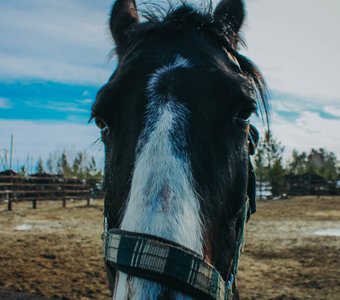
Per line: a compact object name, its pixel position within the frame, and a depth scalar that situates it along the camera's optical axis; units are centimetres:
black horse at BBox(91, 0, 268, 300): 143
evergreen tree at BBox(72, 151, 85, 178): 4284
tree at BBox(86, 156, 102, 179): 4064
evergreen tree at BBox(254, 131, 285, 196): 3744
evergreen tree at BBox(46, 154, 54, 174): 5175
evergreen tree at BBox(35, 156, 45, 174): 4178
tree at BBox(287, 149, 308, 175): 5717
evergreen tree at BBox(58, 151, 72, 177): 4241
